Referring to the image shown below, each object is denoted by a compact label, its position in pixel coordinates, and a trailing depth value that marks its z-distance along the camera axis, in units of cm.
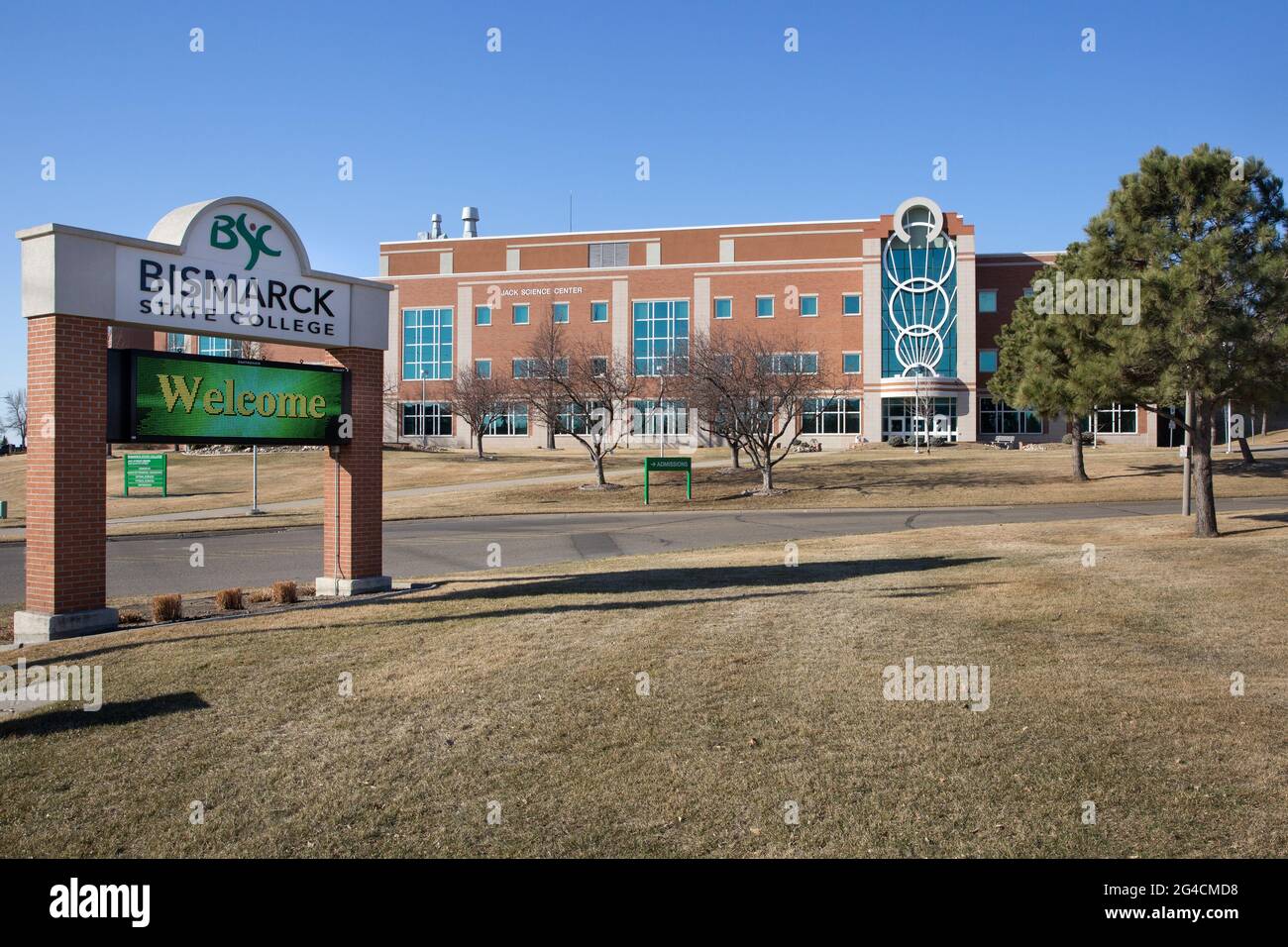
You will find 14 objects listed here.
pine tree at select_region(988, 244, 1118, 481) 1834
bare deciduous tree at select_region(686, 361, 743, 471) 3762
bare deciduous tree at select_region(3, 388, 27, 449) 11585
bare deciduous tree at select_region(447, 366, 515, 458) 5594
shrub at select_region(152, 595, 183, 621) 1188
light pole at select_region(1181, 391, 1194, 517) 1869
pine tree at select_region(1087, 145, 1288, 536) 1698
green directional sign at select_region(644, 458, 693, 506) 3481
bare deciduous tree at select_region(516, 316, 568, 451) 4309
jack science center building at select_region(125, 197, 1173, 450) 6253
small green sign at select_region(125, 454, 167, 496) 4394
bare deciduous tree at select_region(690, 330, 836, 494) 3638
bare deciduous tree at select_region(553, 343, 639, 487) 4081
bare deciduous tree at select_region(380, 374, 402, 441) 6988
